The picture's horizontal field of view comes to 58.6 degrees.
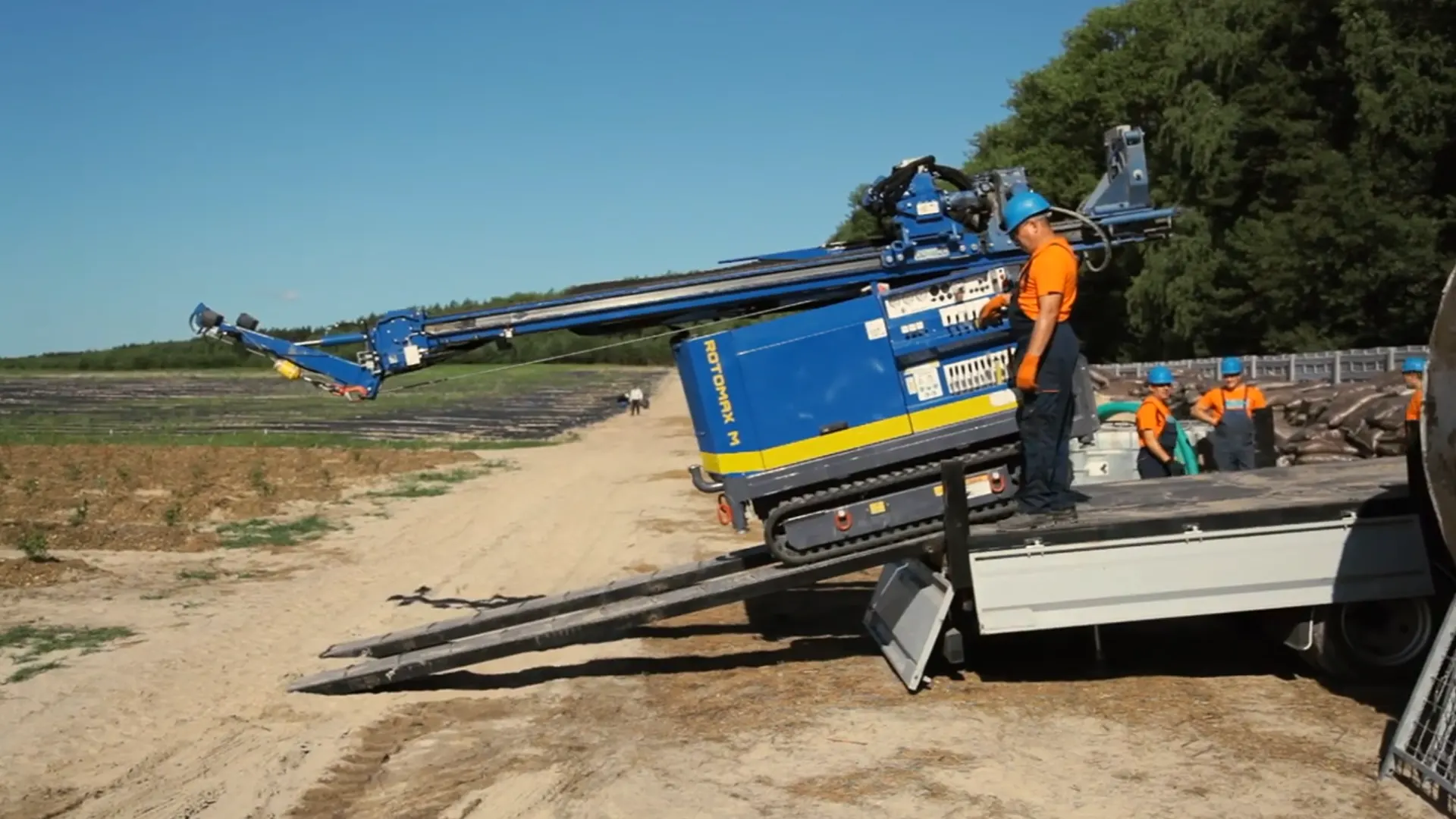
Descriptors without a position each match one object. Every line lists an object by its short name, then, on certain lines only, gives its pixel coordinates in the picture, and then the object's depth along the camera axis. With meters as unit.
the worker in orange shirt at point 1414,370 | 11.84
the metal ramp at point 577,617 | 7.70
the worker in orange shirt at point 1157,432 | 10.52
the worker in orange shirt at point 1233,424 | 10.68
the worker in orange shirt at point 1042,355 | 7.11
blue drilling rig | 7.59
